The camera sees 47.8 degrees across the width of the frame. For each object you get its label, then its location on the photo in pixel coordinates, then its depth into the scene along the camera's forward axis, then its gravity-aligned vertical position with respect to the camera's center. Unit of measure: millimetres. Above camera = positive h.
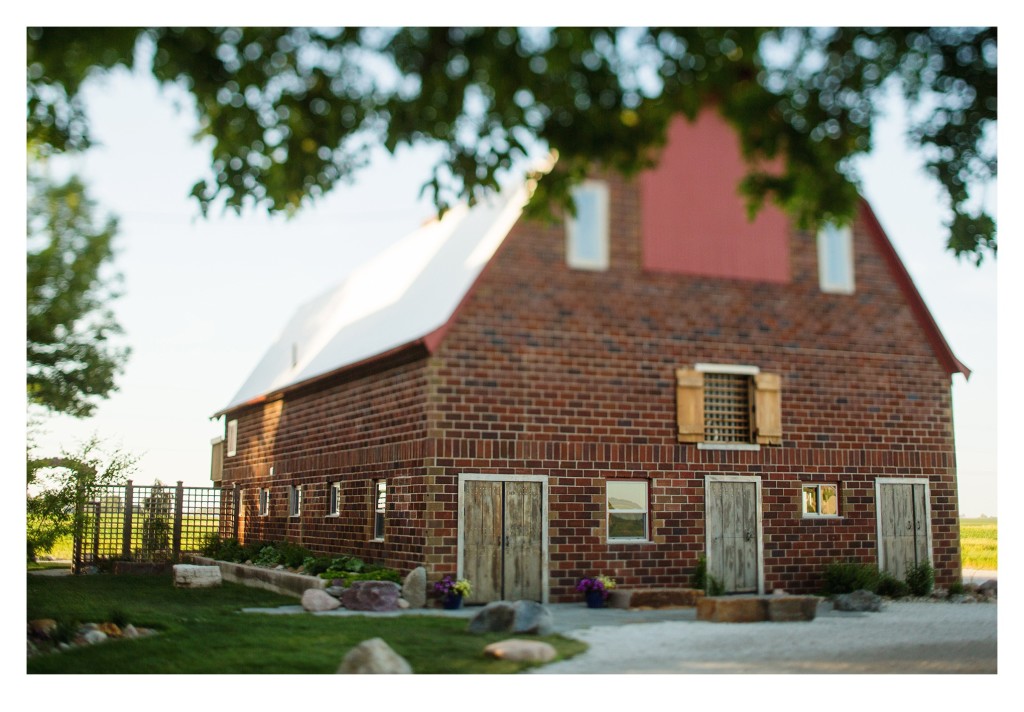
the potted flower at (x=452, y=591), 15092 -1751
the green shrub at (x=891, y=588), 17625 -2025
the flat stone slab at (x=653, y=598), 15711 -1935
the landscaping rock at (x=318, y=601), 15000 -1876
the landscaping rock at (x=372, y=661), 10344 -1835
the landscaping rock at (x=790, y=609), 14141 -1881
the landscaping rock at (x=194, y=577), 19234 -2005
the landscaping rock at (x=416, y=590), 15156 -1742
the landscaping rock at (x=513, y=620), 12430 -1758
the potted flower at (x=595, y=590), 15789 -1833
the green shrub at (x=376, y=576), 16000 -1647
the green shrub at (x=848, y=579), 17422 -1856
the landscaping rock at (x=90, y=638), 12219 -1921
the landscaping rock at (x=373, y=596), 14859 -1799
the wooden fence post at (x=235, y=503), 24641 -969
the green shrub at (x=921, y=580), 17828 -1922
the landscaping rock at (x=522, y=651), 11008 -1858
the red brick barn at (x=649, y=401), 16078 +822
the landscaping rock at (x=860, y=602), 15961 -2022
